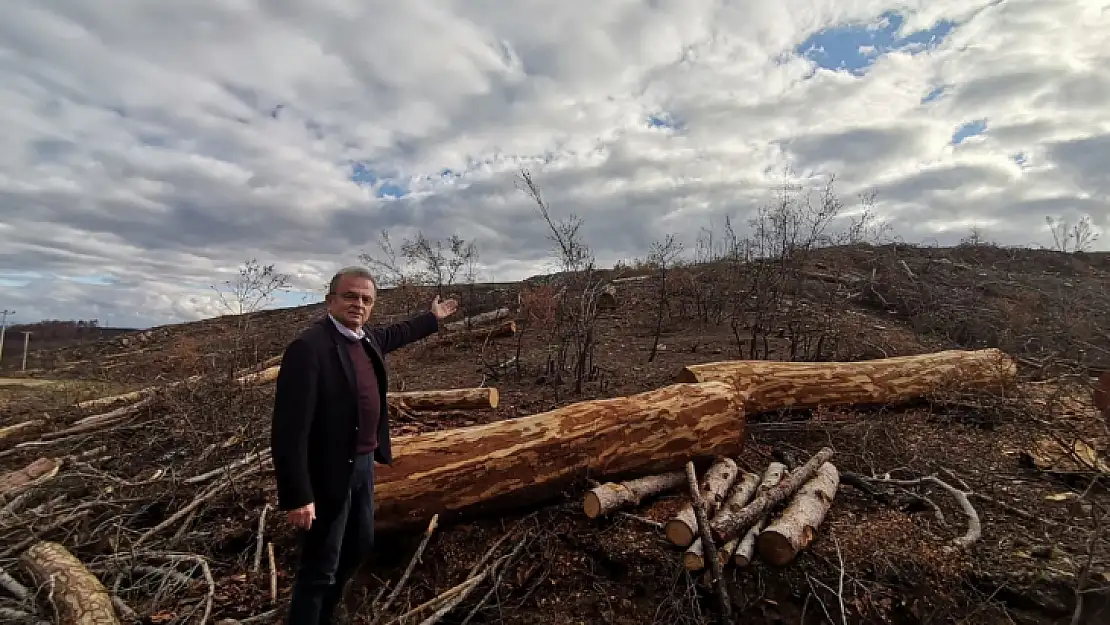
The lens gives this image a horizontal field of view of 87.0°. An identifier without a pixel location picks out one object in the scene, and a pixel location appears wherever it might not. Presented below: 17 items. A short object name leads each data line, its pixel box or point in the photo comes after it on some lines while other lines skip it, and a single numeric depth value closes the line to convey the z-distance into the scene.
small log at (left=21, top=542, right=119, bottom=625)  3.04
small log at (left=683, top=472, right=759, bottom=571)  3.19
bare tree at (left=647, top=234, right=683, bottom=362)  9.65
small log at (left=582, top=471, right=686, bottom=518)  3.70
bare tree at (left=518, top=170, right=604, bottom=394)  6.91
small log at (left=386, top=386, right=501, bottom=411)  5.93
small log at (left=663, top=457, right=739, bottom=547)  3.35
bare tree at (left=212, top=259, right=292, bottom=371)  6.70
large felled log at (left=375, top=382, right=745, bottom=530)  3.74
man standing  2.40
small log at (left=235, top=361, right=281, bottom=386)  6.43
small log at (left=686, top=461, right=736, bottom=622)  3.03
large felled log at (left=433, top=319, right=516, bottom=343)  10.26
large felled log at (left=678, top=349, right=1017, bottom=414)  5.70
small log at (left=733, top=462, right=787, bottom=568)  3.20
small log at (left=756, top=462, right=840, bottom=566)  3.24
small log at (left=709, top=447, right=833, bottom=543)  3.32
